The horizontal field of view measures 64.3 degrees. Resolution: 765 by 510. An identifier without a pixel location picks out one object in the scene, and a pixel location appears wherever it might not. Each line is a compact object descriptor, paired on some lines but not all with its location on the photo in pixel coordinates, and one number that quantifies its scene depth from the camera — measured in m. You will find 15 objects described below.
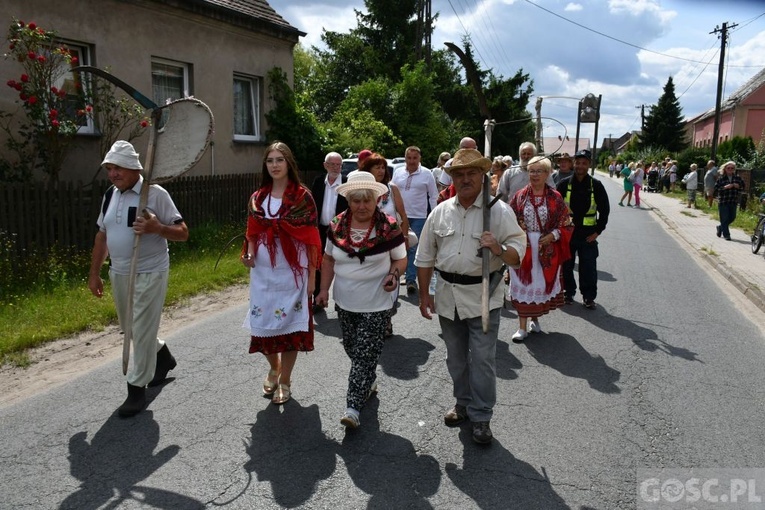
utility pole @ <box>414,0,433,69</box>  26.80
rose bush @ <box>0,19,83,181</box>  8.93
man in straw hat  3.98
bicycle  12.55
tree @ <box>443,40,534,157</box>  34.66
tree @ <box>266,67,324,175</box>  15.32
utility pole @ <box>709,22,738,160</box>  32.62
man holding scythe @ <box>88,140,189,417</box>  4.41
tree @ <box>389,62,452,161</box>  23.20
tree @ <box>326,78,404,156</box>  18.72
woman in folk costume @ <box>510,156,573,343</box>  6.21
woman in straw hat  4.21
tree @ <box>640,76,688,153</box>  64.62
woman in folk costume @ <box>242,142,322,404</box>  4.45
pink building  48.84
